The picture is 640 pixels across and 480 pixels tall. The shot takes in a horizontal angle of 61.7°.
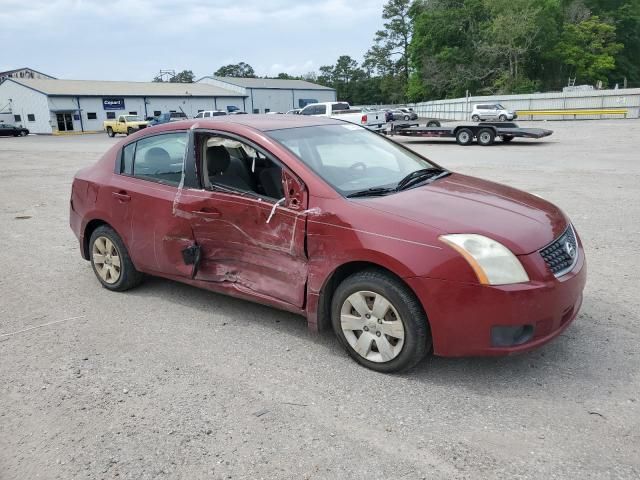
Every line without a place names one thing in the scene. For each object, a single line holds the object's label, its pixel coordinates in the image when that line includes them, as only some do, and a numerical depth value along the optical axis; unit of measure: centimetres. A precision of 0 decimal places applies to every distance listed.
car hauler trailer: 1995
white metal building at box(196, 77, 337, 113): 6750
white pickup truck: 2608
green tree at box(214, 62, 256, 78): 13075
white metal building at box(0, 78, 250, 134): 5262
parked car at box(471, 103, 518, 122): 4141
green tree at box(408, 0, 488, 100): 6725
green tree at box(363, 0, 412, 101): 9075
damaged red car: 312
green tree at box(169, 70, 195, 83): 13100
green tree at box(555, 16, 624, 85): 6556
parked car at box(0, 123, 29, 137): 4975
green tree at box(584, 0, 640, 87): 7331
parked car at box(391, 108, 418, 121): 4173
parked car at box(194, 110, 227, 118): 3734
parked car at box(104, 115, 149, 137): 4238
